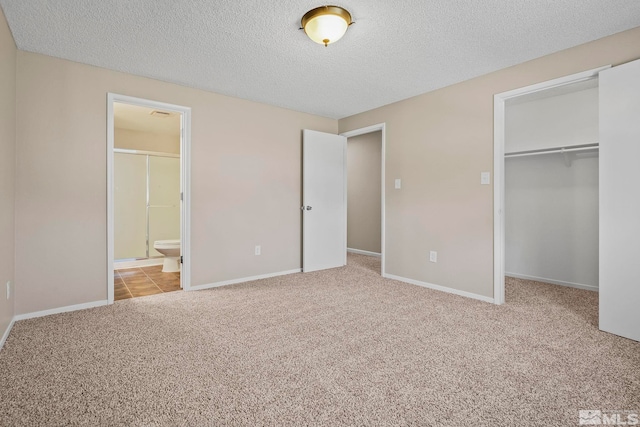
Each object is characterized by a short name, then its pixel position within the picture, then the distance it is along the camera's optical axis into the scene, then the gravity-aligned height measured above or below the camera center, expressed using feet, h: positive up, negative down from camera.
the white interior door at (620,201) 7.38 +0.34
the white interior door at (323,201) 14.69 +0.63
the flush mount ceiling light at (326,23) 6.83 +4.22
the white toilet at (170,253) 14.62 -1.85
